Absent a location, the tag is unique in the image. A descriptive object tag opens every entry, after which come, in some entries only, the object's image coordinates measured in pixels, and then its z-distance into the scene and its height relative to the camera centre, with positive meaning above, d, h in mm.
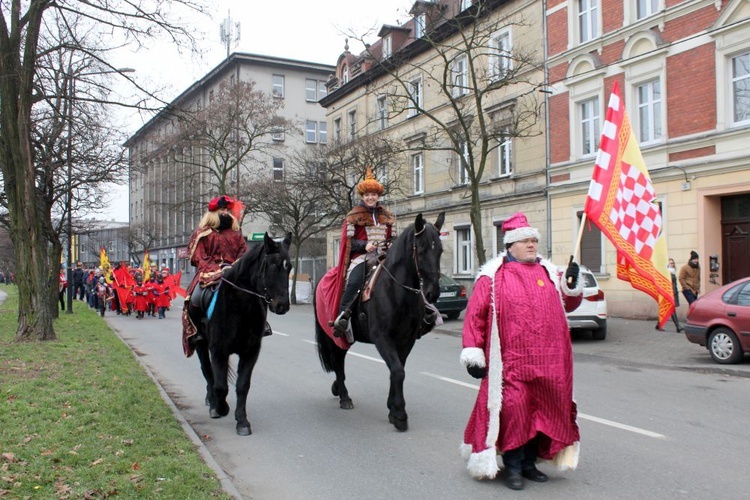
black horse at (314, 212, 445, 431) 6090 -444
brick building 17547 +4030
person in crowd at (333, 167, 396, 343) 7070 +187
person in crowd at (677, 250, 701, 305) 16422 -637
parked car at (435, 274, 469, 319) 20750 -1342
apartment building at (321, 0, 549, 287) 23719 +4788
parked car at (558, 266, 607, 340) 14898 -1304
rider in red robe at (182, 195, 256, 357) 7102 +145
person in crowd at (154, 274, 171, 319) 24016 -1360
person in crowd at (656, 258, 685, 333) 17828 -684
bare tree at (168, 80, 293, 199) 36219 +7574
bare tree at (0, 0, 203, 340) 13023 +2426
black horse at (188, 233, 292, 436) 6316 -609
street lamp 13539 +2889
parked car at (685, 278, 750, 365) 10828 -1173
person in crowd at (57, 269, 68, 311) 25411 -1176
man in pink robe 4535 -728
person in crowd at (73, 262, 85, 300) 31234 -805
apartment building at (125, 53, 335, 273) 54781 +13815
